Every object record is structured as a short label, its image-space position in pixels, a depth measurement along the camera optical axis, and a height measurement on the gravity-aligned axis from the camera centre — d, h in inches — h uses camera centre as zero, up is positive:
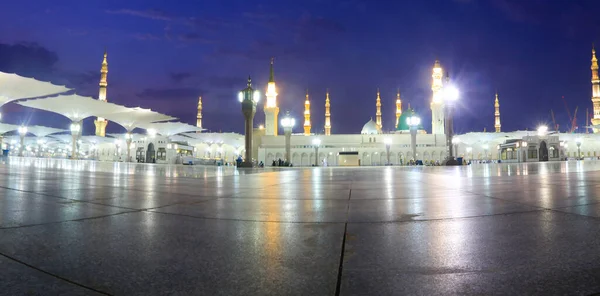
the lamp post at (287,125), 1675.7 +175.7
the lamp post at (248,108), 1039.0 +168.9
